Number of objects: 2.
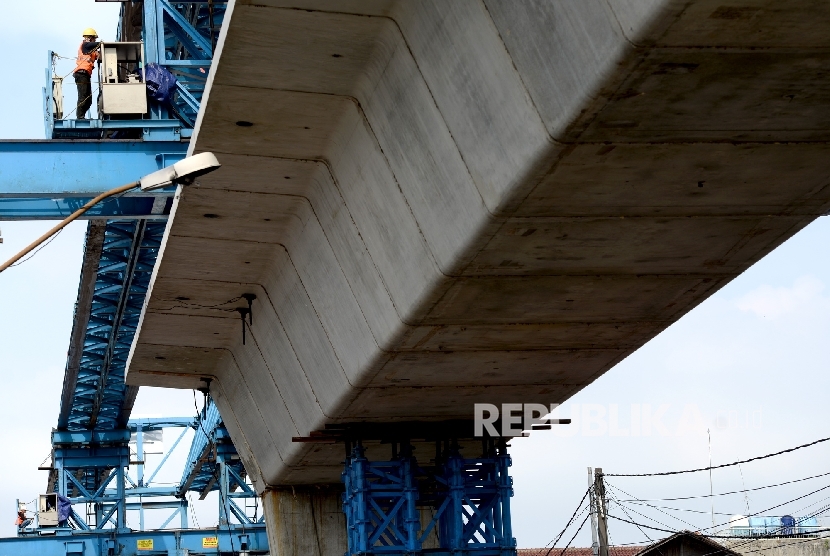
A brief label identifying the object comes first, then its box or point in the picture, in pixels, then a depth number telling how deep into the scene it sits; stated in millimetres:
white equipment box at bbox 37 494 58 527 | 46594
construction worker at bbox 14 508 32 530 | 49344
